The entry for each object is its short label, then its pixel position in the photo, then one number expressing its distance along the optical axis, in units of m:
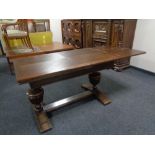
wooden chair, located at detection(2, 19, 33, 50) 2.60
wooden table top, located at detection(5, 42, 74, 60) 2.49
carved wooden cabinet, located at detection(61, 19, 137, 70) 2.36
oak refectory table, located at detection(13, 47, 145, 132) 1.07
